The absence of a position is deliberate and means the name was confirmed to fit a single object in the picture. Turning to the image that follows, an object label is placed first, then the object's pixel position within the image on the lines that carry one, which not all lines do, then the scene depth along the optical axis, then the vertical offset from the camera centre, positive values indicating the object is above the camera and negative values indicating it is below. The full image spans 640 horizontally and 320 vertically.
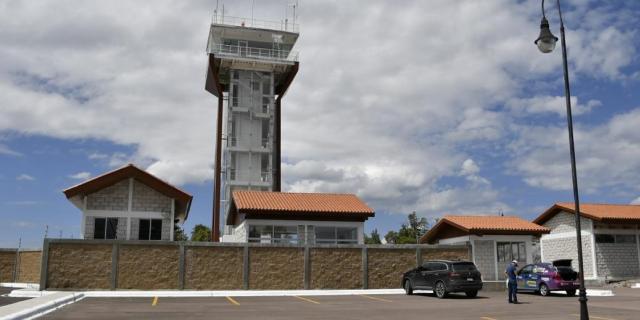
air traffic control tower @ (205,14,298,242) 52.97 +14.57
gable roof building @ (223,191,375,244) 31.89 +2.10
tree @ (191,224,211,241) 76.06 +2.91
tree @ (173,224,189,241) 72.91 +2.59
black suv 24.45 -0.92
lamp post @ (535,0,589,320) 12.73 +3.90
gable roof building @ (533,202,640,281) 38.59 +1.13
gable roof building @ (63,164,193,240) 29.03 +2.54
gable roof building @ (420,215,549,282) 34.00 +1.05
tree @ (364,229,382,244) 92.75 +2.85
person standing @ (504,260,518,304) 22.48 -1.10
